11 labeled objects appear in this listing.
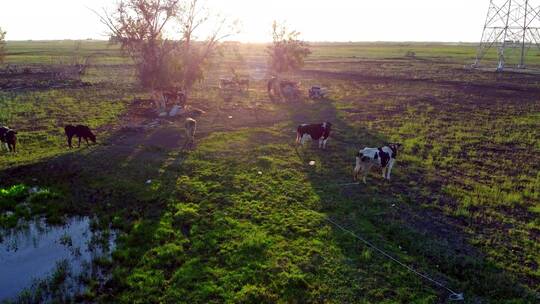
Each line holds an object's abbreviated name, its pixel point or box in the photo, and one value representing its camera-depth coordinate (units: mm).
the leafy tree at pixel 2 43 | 48312
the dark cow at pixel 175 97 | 30609
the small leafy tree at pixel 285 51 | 42188
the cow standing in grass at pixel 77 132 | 19359
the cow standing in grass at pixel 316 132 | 20297
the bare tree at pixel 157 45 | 27438
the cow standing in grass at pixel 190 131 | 21000
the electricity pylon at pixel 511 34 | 60344
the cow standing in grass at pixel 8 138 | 18734
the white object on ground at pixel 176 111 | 27959
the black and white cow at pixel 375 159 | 15688
